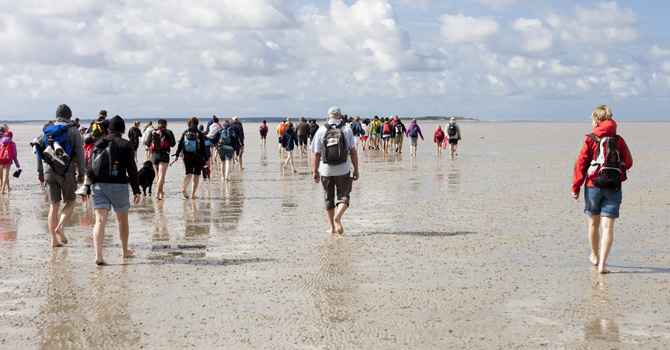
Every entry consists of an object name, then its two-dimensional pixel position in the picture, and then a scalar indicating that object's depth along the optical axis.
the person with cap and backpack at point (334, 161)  9.28
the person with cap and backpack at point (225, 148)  17.05
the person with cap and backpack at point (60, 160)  8.20
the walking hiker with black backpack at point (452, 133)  26.56
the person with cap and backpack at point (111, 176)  7.55
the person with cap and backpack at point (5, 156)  15.05
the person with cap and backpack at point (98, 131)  7.91
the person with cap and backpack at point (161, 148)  13.61
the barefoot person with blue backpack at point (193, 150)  13.60
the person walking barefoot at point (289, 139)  20.06
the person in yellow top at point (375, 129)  33.72
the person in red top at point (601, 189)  7.01
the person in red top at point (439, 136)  27.69
